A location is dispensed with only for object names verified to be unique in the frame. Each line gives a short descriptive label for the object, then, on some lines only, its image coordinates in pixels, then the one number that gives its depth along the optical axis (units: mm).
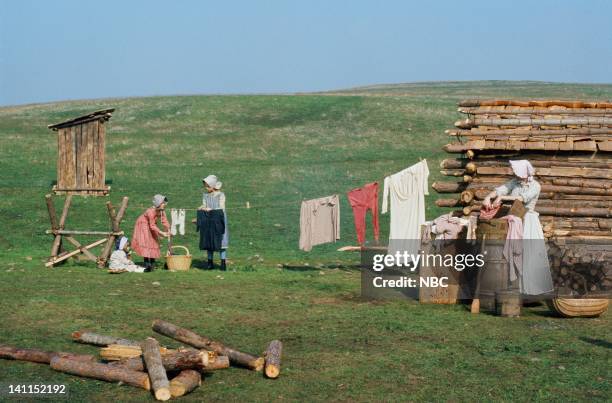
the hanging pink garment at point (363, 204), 21859
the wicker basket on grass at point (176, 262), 20766
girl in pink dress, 20547
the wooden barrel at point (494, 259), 15523
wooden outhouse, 34438
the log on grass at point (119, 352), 11242
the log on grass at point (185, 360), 10477
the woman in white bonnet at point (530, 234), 15562
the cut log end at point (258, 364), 11172
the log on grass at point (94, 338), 12227
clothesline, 31933
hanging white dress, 21484
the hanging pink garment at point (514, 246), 15492
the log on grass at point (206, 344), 11219
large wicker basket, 15039
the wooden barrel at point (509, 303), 15266
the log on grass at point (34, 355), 11078
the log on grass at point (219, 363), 10984
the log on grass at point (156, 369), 9859
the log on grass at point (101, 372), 10328
